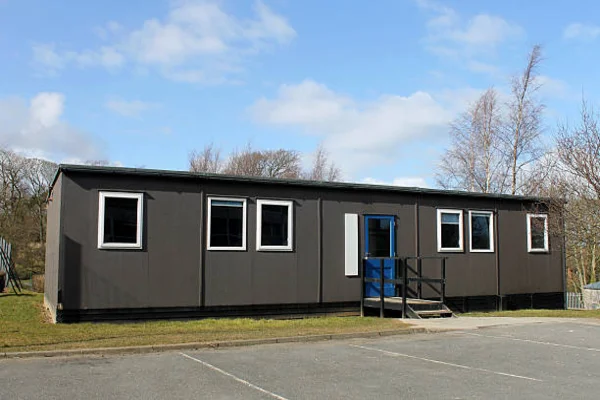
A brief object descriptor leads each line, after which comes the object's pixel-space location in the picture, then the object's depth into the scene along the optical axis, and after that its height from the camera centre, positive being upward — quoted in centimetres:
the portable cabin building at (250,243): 1402 +25
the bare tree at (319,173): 5094 +656
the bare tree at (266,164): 4781 +696
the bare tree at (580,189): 2072 +230
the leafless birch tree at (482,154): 3591 +594
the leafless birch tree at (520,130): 3428 +690
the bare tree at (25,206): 3762 +296
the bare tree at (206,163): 4784 +689
